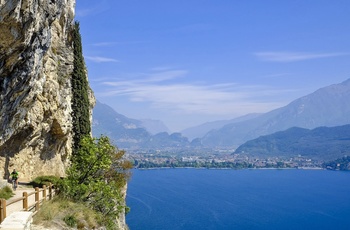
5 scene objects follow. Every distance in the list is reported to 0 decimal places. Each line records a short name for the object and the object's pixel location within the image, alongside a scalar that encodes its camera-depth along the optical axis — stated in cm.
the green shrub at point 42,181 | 2895
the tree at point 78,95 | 3894
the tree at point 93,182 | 2158
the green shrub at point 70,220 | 1707
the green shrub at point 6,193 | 2173
